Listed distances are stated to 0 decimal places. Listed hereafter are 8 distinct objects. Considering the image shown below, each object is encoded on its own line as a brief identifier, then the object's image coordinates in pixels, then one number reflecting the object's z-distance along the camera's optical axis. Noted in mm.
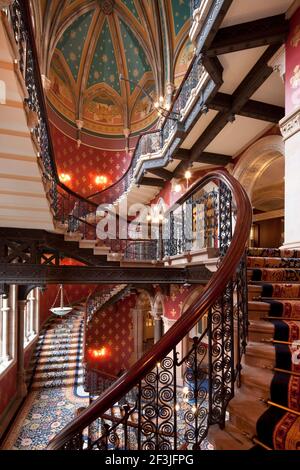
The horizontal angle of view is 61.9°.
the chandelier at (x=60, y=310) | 5892
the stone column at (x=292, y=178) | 3209
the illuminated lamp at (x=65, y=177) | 10242
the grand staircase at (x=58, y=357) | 6926
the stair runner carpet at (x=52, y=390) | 4859
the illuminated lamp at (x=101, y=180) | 11234
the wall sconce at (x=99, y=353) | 10758
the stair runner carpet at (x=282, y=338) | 1312
